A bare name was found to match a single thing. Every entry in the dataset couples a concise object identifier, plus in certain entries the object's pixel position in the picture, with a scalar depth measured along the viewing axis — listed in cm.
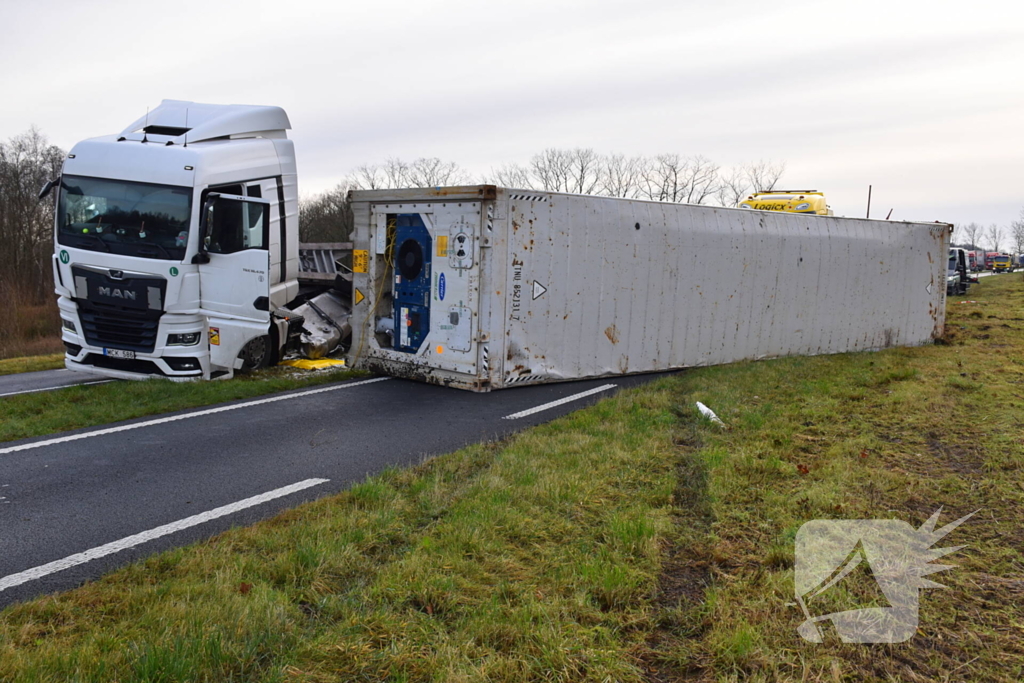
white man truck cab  990
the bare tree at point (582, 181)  5266
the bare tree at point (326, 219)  3706
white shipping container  992
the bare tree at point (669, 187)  5222
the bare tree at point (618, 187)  5125
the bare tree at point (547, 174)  5347
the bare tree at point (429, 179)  5091
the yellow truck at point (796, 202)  1577
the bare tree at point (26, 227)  3547
